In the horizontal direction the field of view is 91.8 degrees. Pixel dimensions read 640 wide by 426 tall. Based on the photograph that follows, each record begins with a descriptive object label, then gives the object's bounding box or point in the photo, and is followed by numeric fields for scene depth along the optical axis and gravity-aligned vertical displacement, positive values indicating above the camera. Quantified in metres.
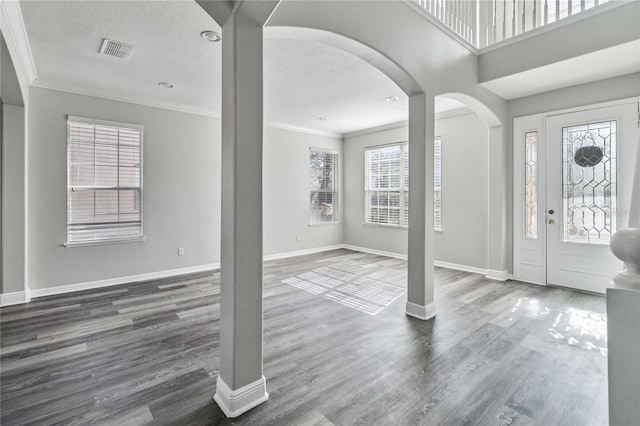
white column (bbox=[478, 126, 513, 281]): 4.69 +0.13
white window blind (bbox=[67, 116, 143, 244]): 4.21 +0.43
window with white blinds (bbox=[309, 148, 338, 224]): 7.06 +0.60
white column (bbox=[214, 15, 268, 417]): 1.83 -0.04
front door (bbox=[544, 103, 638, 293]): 3.72 +0.28
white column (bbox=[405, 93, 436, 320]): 3.22 +0.05
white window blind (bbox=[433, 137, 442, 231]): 5.67 +0.48
